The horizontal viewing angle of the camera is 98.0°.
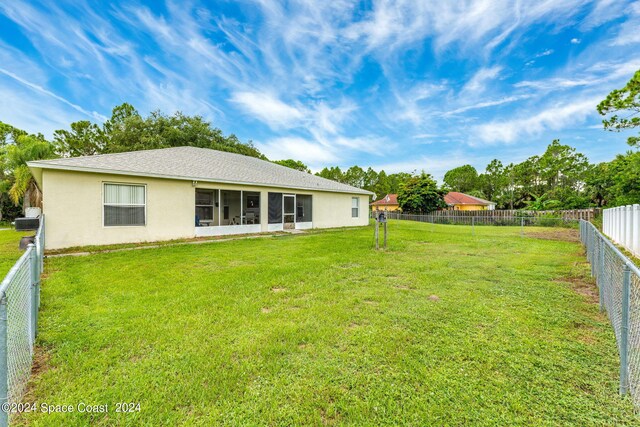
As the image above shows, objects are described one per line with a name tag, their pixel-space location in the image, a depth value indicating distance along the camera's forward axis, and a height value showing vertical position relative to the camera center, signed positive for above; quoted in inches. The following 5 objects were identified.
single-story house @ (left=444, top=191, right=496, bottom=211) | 1601.9 +55.6
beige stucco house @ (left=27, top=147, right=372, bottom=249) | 338.0 +23.3
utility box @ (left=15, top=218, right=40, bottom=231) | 409.4 -17.8
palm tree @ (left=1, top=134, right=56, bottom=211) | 732.7 +144.8
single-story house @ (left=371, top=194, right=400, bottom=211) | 1788.9 +52.9
